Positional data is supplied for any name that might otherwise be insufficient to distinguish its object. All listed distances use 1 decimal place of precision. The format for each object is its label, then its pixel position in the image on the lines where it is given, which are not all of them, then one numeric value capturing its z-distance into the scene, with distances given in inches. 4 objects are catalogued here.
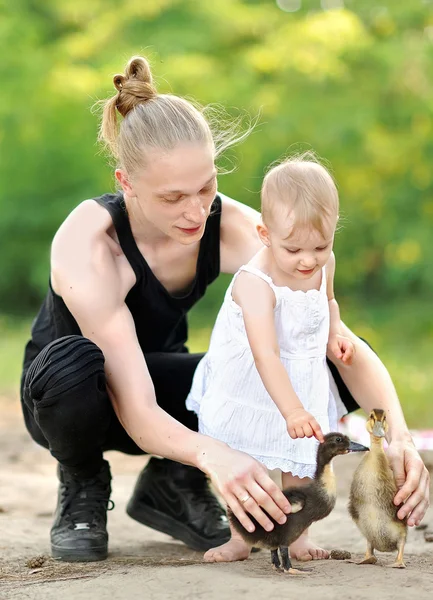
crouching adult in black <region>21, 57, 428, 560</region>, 241.6
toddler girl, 225.1
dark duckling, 223.6
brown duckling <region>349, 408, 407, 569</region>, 218.7
